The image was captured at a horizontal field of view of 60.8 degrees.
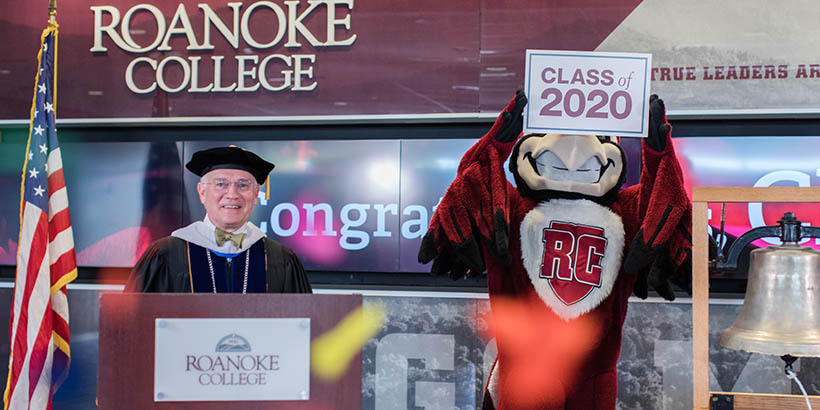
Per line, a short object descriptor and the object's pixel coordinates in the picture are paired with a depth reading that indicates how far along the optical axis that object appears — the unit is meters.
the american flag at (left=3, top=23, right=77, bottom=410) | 2.95
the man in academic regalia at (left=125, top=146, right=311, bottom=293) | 2.50
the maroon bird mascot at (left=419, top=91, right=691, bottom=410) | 2.30
